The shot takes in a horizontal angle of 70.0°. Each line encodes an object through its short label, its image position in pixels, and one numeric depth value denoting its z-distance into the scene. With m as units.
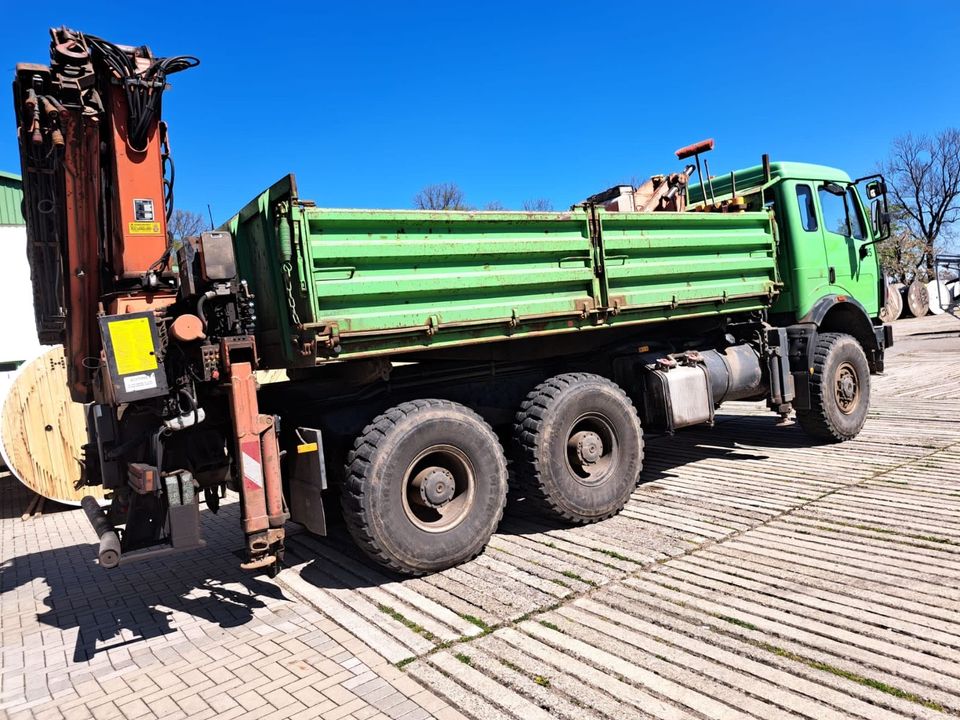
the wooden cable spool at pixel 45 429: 8.10
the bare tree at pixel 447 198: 46.13
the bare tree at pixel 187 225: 33.19
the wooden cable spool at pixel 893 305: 30.97
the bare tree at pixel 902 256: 40.47
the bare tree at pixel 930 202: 47.41
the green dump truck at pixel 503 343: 4.67
